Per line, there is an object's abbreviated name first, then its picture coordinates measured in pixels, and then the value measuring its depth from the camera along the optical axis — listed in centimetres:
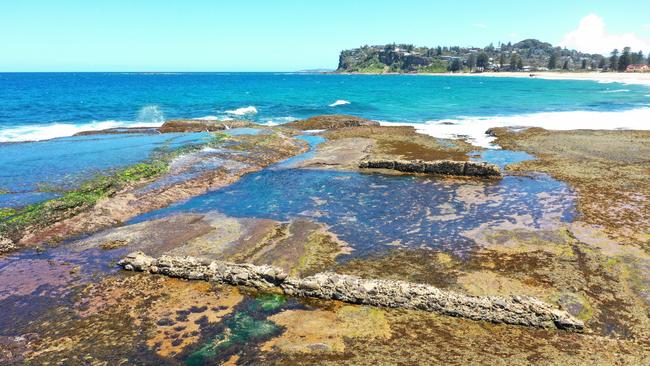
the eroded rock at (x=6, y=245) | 1557
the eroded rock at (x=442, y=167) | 2498
